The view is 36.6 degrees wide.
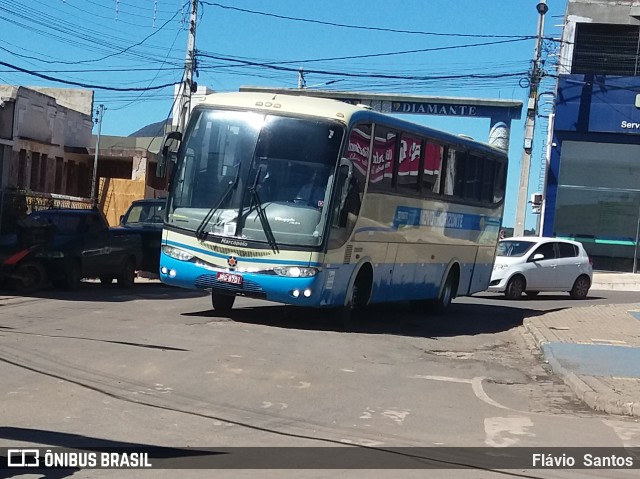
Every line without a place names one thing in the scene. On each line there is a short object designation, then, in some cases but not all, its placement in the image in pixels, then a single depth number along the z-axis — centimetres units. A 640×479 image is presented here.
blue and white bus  1450
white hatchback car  2547
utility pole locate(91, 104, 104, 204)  3433
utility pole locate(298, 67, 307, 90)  4052
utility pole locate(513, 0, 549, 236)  3572
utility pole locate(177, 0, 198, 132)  3309
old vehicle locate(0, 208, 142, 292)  1862
